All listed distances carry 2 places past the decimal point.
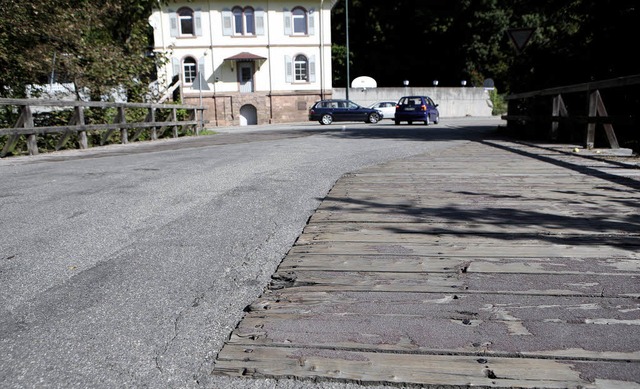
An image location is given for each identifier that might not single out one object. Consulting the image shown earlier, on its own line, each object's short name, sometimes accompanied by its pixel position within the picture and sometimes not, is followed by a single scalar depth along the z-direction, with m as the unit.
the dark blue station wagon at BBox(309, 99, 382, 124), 34.09
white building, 40.50
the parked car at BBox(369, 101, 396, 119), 39.12
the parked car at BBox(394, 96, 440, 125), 27.02
